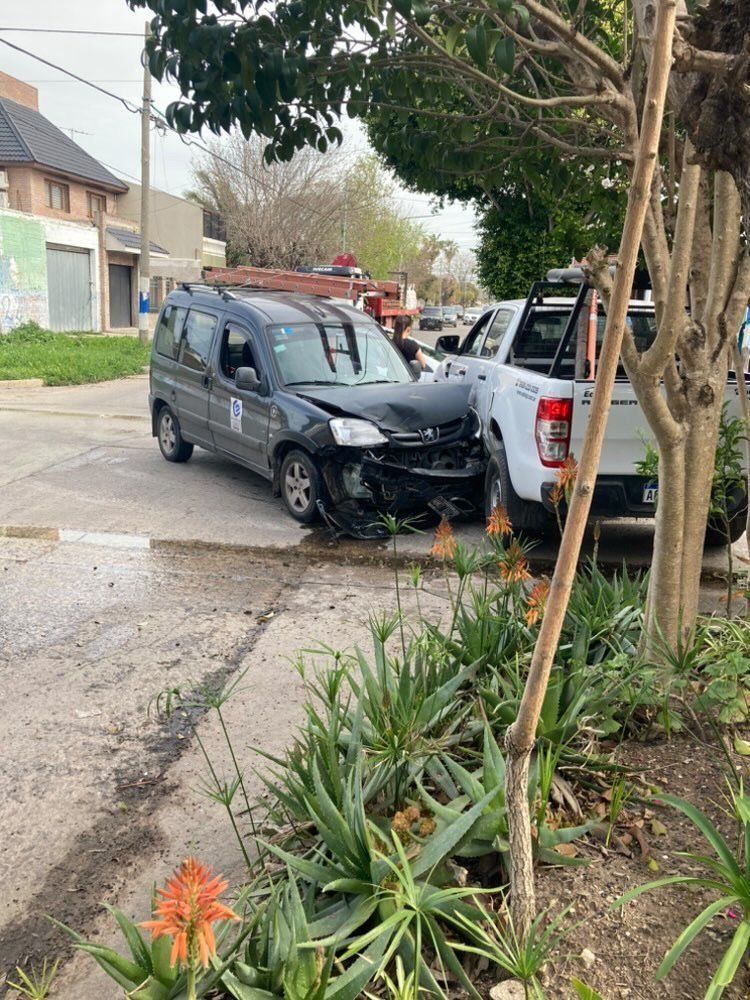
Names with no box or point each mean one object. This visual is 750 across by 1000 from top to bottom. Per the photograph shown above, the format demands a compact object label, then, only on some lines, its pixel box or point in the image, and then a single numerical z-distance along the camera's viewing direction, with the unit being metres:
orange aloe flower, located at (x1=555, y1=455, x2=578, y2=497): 3.96
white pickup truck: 6.25
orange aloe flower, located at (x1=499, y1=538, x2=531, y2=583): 3.64
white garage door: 31.12
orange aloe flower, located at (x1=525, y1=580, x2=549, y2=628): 3.20
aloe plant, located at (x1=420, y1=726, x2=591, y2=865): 2.45
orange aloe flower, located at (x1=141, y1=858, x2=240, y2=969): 1.57
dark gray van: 7.28
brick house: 28.08
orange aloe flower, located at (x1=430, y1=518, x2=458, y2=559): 3.53
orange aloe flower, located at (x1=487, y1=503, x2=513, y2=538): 3.64
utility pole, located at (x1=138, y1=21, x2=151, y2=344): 24.22
